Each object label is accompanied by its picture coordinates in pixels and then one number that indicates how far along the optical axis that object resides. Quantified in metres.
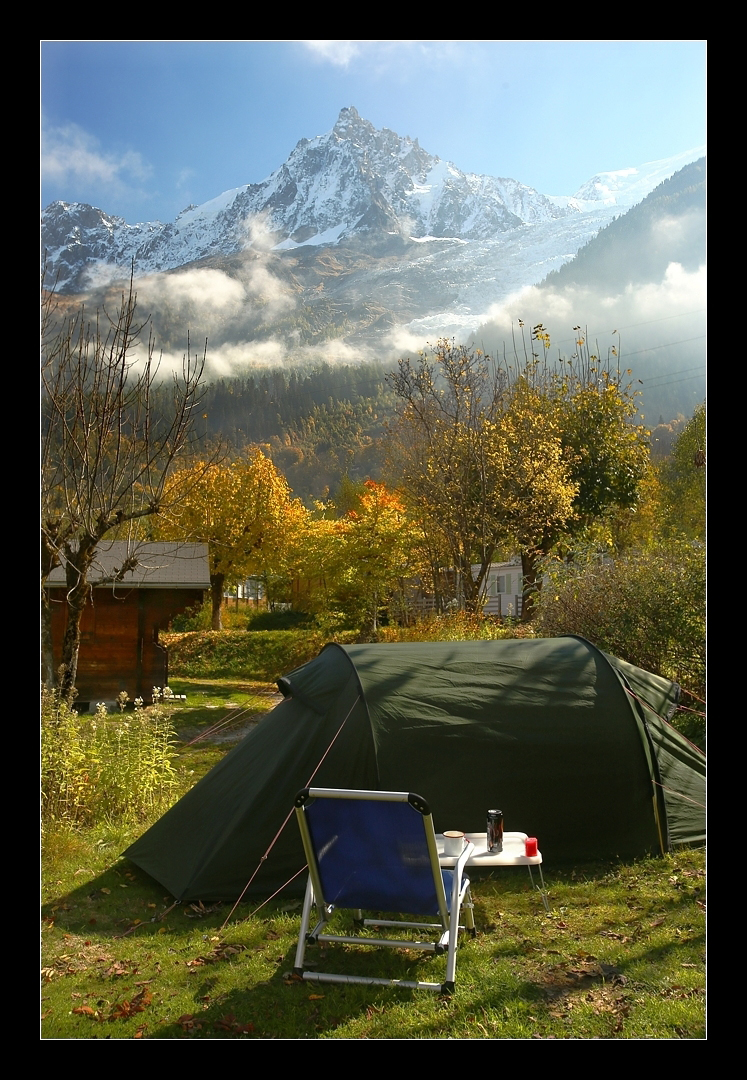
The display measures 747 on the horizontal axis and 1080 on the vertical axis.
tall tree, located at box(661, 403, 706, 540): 32.62
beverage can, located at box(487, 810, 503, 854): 4.63
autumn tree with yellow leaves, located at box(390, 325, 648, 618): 17.28
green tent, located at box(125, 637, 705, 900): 5.19
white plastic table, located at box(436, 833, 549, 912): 4.45
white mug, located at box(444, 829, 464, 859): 4.36
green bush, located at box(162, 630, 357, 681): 20.44
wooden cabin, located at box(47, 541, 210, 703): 13.59
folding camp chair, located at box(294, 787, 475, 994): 3.77
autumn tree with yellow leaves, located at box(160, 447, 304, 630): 26.00
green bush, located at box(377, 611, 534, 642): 12.61
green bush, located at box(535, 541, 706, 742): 9.02
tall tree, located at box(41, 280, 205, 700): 8.05
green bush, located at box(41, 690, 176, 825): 6.23
